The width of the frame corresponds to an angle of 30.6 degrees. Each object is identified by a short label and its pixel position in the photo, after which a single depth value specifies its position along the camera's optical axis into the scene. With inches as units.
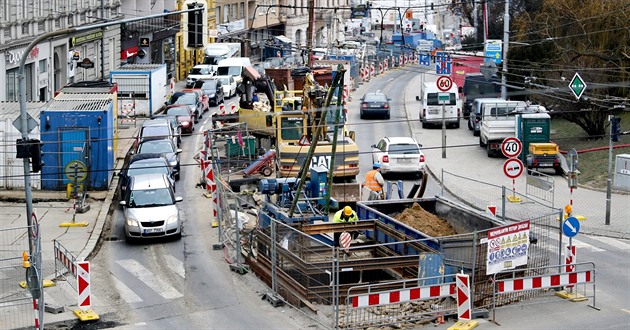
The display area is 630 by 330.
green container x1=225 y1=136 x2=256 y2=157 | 1561.3
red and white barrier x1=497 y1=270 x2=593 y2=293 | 895.7
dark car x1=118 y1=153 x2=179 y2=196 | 1346.0
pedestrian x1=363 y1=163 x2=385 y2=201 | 1269.7
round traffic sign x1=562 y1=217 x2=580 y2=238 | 967.0
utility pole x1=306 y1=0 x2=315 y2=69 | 2250.1
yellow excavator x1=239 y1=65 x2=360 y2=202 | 1342.3
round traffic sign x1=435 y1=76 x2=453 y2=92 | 1800.0
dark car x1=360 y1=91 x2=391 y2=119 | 2190.0
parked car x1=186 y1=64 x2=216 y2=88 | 2460.6
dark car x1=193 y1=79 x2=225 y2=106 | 2335.1
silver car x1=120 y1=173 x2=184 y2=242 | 1151.6
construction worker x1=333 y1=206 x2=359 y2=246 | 1019.3
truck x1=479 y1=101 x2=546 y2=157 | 1701.5
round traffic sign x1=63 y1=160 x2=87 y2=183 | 1363.2
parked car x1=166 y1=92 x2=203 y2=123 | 2062.7
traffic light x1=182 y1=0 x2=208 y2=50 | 1052.5
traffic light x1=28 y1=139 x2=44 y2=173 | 968.3
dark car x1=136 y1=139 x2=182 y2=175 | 1487.5
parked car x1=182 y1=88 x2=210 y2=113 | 2169.4
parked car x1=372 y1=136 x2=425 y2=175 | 1534.2
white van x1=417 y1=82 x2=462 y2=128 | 2076.8
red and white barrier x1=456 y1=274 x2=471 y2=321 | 836.6
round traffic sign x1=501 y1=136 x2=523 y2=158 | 1314.0
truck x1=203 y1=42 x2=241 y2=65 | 2763.3
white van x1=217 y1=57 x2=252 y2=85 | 2539.4
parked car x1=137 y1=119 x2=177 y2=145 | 1565.0
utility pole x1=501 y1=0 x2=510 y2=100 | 2089.1
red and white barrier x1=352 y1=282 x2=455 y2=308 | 828.0
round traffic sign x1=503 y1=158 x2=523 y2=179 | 1268.5
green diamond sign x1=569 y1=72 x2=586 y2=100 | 1547.7
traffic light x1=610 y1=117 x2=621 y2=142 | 1255.2
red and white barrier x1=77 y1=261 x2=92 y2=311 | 868.6
